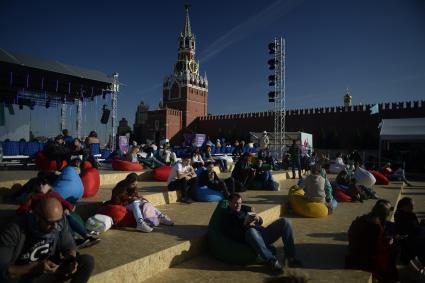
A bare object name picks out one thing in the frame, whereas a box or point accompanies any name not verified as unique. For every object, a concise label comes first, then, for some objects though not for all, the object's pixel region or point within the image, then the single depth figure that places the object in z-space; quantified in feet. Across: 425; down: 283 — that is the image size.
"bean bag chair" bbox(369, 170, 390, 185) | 37.61
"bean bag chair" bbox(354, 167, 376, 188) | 27.91
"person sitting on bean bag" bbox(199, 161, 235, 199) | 20.63
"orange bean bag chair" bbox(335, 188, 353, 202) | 24.93
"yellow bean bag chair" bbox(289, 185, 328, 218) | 19.27
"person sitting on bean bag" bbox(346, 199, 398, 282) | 10.62
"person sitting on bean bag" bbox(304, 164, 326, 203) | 19.71
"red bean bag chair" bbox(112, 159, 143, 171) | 29.22
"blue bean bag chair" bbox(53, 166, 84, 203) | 14.48
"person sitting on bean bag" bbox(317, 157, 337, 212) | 20.78
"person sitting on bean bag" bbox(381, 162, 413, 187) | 41.11
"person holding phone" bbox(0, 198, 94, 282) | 7.15
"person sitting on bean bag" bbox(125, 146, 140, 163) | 30.40
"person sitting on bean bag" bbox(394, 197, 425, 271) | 12.34
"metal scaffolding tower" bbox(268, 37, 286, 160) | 53.01
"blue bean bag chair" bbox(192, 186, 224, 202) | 19.90
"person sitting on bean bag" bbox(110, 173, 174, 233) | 13.55
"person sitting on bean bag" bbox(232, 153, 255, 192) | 25.08
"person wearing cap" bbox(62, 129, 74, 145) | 28.07
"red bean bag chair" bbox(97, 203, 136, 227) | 13.29
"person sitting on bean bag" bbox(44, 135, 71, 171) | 21.36
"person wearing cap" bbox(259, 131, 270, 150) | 52.70
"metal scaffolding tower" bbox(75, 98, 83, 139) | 55.88
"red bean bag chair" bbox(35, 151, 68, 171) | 21.56
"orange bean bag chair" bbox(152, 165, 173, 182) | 26.45
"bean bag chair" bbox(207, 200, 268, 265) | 11.08
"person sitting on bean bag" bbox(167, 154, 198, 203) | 19.74
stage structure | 42.55
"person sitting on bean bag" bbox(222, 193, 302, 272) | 11.01
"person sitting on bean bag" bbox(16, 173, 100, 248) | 10.22
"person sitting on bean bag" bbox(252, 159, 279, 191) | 26.20
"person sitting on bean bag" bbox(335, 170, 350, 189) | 27.14
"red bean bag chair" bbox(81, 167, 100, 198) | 17.15
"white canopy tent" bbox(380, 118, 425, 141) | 56.03
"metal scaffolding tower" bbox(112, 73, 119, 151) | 56.09
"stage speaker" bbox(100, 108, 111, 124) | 58.80
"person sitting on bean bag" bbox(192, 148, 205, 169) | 28.28
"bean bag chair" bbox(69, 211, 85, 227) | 10.40
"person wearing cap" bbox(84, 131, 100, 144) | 27.35
